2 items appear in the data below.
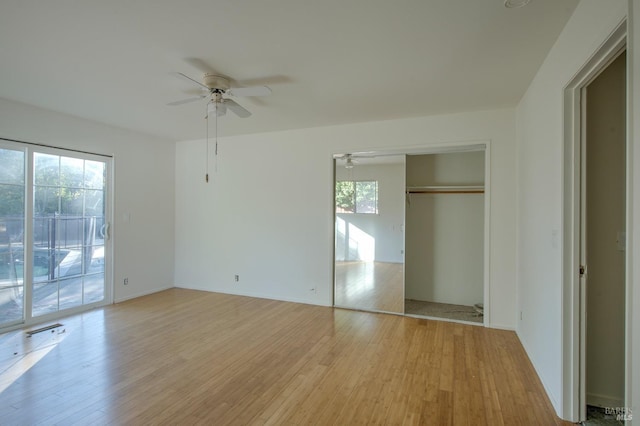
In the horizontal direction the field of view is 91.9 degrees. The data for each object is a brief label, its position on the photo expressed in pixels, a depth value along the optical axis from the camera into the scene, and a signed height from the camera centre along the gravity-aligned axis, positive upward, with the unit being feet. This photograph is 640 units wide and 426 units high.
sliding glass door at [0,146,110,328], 12.14 -0.97
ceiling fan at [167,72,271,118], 9.02 +3.58
